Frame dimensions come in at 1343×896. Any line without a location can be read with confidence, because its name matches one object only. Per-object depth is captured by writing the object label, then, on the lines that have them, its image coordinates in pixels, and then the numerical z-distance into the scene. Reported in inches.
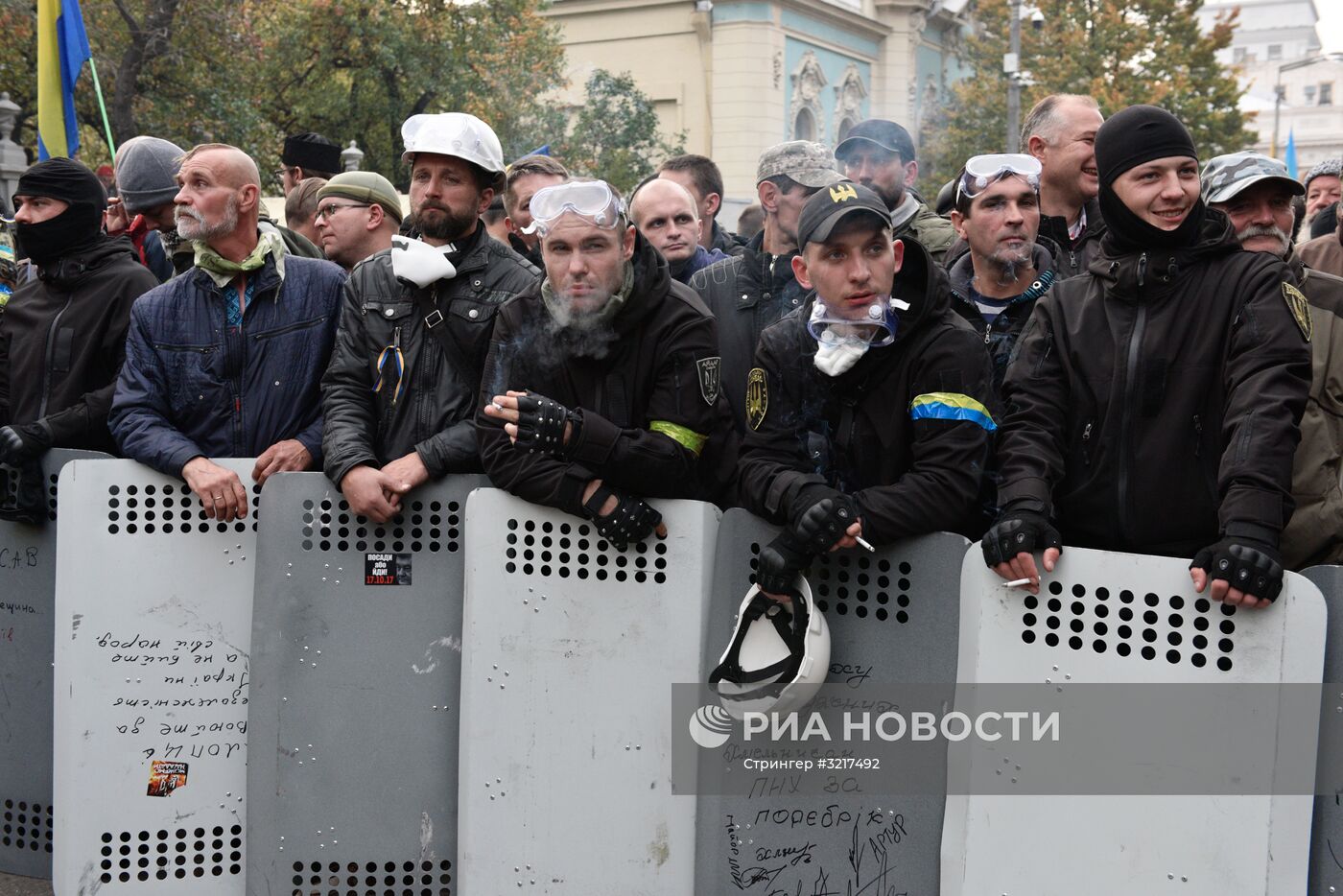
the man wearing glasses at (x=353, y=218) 243.9
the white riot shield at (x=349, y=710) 166.9
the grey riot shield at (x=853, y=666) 143.9
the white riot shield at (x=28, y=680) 187.9
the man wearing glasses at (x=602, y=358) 154.1
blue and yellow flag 367.6
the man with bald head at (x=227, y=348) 181.5
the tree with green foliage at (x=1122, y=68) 1300.4
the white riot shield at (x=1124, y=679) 124.7
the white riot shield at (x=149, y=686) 173.0
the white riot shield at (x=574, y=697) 154.4
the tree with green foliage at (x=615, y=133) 1237.1
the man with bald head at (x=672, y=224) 227.9
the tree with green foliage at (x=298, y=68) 816.3
